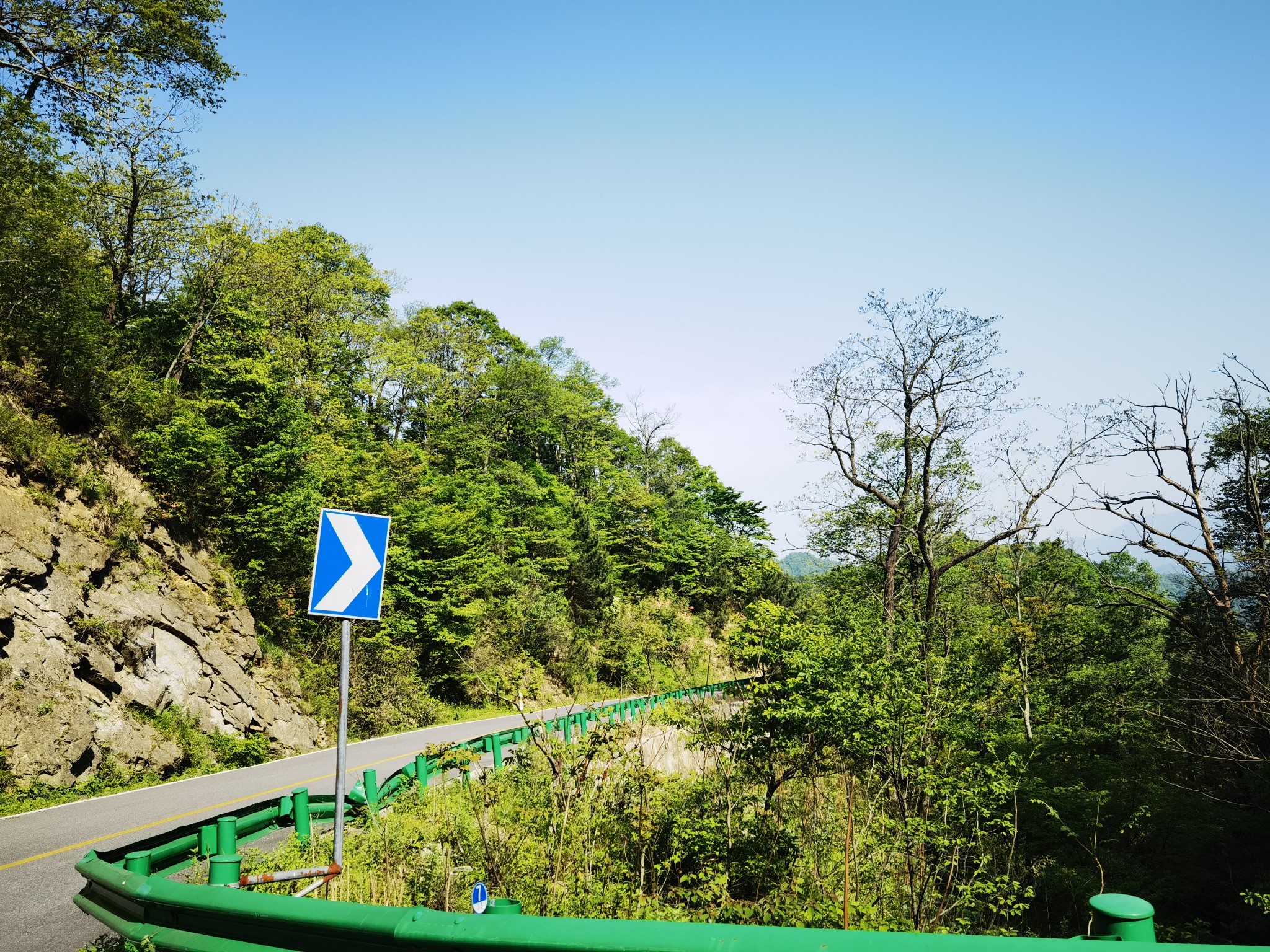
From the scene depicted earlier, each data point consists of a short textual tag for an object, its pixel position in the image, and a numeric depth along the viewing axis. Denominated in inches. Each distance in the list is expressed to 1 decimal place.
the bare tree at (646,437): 2163.8
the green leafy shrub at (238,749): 592.7
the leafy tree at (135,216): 912.3
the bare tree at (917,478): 943.0
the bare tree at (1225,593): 591.8
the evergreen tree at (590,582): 1438.2
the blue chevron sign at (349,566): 214.4
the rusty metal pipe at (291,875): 134.3
